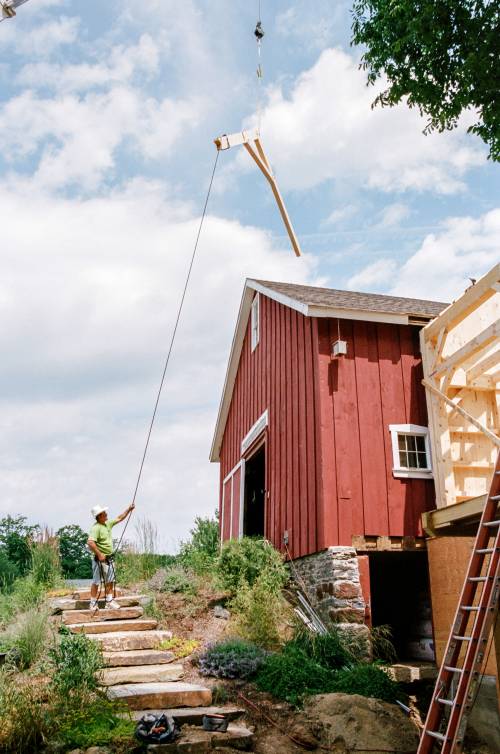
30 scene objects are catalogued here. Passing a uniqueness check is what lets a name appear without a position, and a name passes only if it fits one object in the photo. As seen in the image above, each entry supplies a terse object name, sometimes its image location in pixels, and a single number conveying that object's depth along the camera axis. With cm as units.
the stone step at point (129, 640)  811
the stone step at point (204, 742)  521
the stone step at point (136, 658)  759
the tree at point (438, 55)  869
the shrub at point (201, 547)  1143
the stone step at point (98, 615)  910
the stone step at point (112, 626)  866
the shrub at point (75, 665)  596
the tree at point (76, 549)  2861
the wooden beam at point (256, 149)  811
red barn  919
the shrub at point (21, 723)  500
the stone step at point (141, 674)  697
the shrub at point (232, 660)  727
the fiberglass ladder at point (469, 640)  446
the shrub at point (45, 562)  1200
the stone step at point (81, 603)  977
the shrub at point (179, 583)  1041
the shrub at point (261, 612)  841
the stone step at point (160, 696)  618
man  964
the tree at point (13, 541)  2916
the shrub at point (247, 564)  981
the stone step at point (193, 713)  585
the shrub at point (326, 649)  784
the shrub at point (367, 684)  700
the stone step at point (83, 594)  1027
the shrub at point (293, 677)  674
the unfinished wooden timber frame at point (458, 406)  938
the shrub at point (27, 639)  754
